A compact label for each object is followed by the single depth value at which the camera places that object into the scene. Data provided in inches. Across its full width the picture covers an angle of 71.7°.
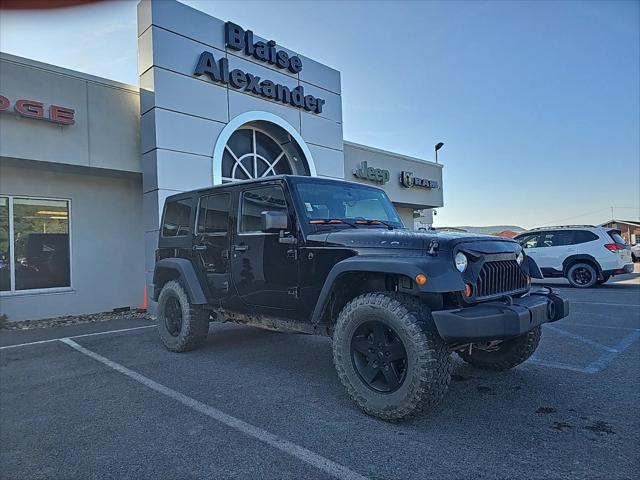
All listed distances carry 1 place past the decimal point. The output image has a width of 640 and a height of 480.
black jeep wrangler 128.4
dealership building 339.6
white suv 487.2
